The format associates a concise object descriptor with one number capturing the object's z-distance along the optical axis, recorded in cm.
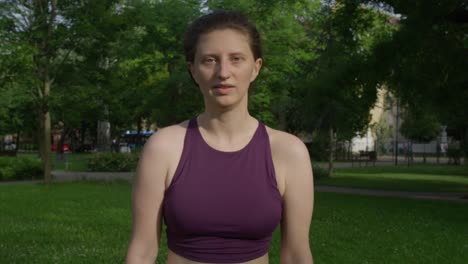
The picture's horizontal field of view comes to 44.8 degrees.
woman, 190
